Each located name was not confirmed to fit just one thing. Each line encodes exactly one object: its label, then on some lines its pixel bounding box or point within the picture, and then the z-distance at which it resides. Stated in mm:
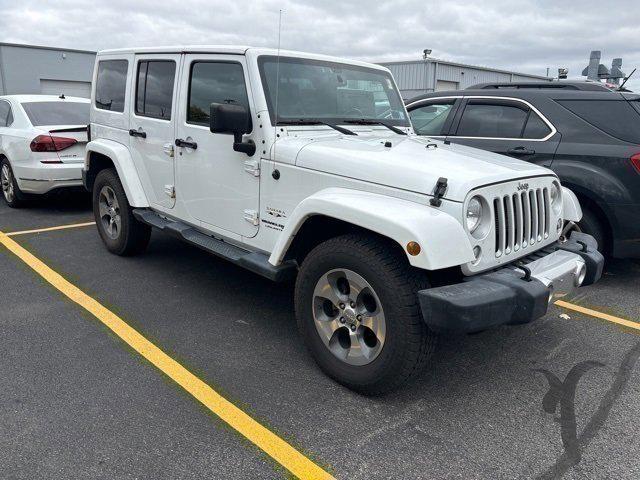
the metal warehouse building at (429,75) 25078
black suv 4660
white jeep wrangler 2688
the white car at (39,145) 6816
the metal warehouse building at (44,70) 23125
